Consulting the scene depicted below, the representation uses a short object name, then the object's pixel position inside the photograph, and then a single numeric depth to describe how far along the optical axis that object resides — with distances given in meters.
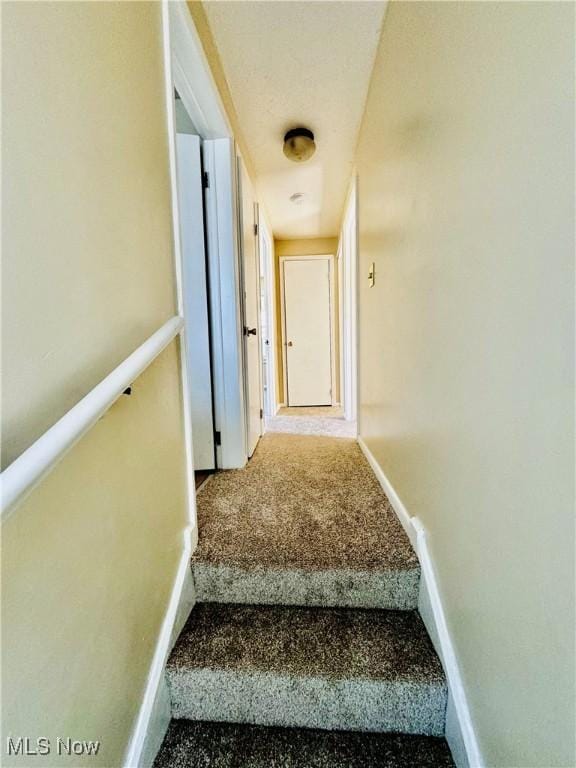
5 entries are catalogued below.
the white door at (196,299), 1.85
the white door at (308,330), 4.73
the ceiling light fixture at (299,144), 2.29
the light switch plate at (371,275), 1.92
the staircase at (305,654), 0.91
